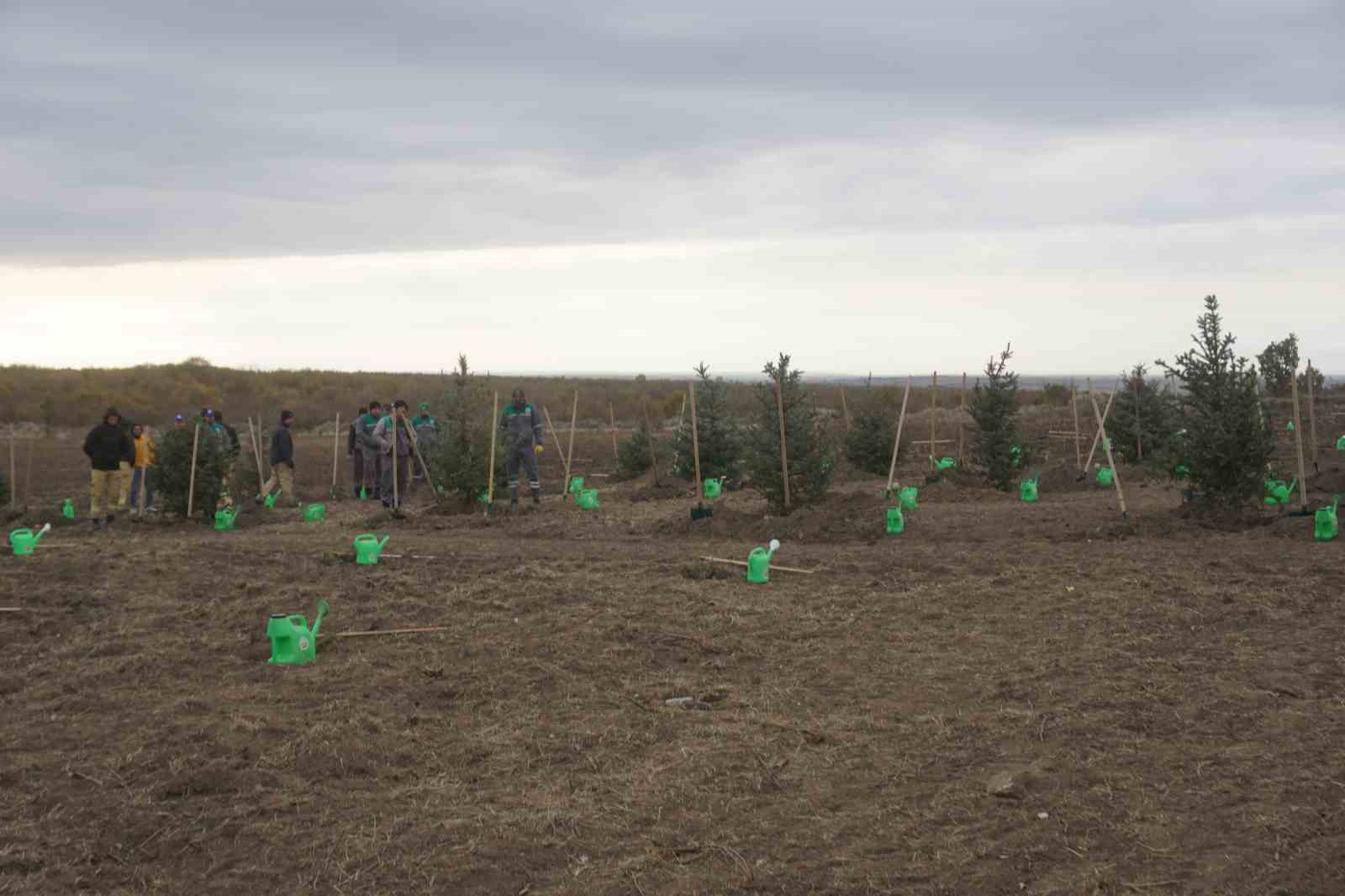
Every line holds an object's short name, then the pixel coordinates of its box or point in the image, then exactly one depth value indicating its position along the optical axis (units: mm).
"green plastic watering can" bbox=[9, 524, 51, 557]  10883
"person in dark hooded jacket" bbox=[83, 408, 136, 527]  14789
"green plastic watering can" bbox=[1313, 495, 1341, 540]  10281
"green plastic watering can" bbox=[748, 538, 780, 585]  9688
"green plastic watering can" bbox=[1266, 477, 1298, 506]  12359
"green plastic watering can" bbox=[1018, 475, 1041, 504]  15117
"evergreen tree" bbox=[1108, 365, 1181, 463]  20344
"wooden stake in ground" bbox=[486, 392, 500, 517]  14469
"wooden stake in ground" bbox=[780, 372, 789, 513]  13055
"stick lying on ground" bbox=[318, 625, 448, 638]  7949
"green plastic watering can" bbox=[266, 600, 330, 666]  7328
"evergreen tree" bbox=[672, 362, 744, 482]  18031
